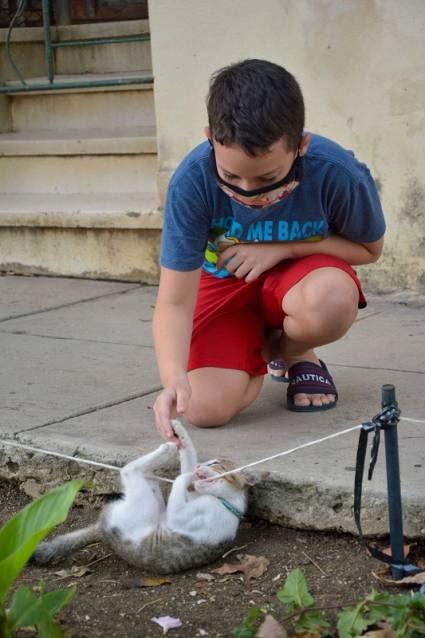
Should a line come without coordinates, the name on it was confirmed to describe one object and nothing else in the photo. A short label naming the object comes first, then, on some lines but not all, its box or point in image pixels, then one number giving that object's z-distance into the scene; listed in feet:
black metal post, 7.62
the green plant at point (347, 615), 6.85
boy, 8.90
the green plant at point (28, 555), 6.81
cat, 8.39
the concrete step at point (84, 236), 18.44
